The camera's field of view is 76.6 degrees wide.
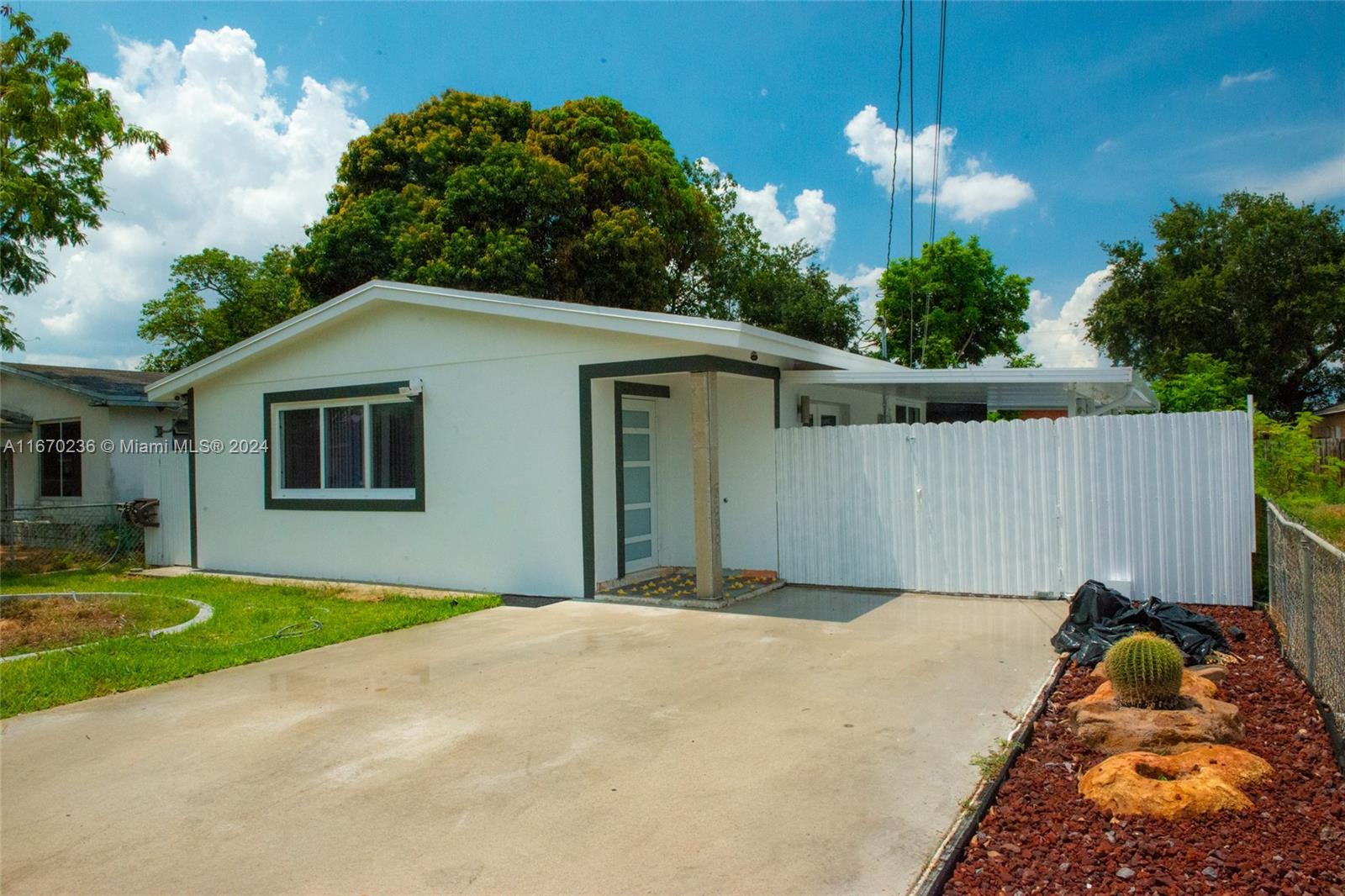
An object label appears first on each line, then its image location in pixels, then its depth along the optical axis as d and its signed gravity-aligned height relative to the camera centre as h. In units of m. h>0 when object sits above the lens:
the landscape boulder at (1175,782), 3.61 -1.49
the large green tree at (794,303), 27.06 +4.88
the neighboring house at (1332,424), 30.09 +0.82
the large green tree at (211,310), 28.94 +5.24
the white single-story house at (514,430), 9.39 +0.33
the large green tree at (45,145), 11.94 +4.84
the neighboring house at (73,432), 16.34 +0.61
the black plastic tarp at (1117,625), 6.29 -1.37
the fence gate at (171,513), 13.62 -0.83
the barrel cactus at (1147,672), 4.62 -1.22
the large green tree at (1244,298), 30.30 +5.54
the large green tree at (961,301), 34.31 +6.20
